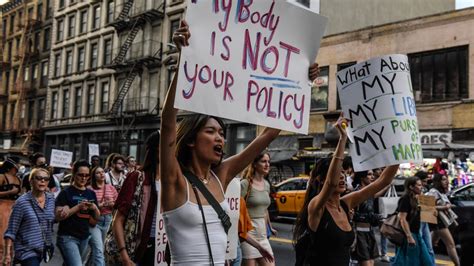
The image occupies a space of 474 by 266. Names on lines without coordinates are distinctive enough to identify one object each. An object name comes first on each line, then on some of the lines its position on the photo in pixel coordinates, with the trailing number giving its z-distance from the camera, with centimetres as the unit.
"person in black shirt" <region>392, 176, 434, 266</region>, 684
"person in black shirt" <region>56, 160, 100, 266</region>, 629
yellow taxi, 1705
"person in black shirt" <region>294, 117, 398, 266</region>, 409
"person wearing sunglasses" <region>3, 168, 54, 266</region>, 560
